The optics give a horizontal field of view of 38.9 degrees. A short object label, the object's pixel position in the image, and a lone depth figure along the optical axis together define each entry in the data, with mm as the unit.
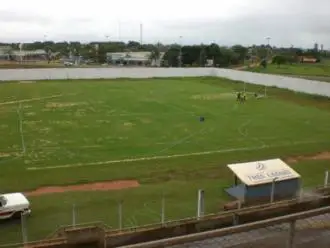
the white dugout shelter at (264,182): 16969
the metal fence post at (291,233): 4643
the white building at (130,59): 121438
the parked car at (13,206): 15633
